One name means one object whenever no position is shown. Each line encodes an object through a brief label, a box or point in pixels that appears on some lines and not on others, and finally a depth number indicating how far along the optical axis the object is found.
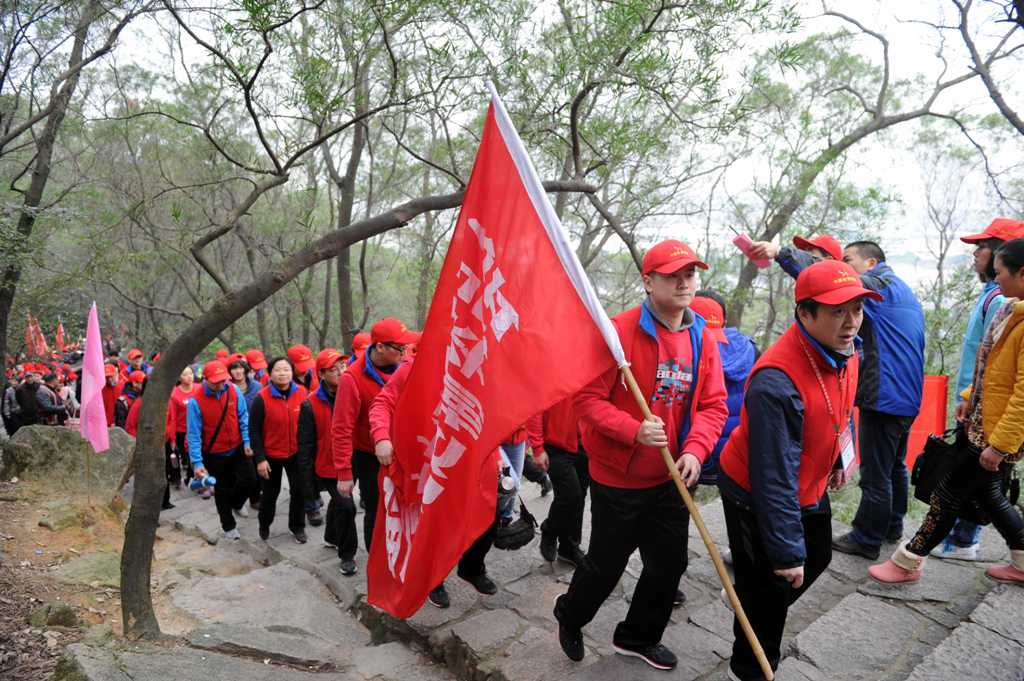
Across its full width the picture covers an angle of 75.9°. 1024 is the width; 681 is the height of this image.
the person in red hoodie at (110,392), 10.68
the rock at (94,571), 5.86
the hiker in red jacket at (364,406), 4.86
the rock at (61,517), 7.29
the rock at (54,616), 4.41
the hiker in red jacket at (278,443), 6.76
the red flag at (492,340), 2.79
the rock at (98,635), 3.77
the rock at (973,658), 3.06
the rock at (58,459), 8.84
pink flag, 7.19
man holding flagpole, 3.10
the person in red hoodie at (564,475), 4.69
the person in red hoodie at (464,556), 4.19
